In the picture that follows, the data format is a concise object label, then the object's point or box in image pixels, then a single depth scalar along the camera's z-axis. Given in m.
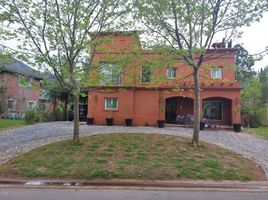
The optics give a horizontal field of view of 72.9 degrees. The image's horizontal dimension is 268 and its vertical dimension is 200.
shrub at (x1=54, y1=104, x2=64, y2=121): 16.94
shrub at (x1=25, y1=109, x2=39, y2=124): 14.96
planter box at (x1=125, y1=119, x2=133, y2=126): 13.79
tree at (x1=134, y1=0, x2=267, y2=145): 7.11
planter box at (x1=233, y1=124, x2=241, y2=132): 13.20
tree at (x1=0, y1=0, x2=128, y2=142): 6.92
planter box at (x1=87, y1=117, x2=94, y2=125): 14.26
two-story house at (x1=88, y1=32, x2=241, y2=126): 9.04
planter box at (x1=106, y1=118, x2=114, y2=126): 13.97
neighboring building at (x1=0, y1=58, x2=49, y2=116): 18.22
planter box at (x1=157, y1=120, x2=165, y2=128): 13.58
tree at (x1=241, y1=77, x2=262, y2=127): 17.14
